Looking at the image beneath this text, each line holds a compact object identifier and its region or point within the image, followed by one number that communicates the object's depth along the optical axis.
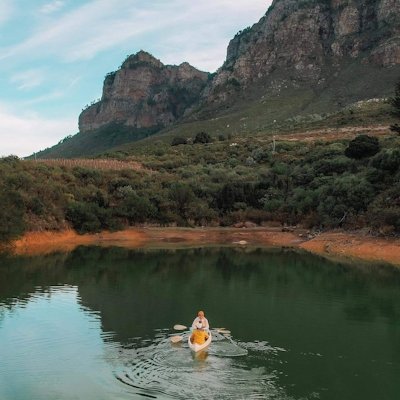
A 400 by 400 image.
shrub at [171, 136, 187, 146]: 79.50
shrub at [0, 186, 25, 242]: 32.72
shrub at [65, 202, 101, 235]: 38.97
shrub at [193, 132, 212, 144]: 77.44
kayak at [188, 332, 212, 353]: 12.19
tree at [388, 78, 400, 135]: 43.56
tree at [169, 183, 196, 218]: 44.75
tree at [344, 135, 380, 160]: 47.12
